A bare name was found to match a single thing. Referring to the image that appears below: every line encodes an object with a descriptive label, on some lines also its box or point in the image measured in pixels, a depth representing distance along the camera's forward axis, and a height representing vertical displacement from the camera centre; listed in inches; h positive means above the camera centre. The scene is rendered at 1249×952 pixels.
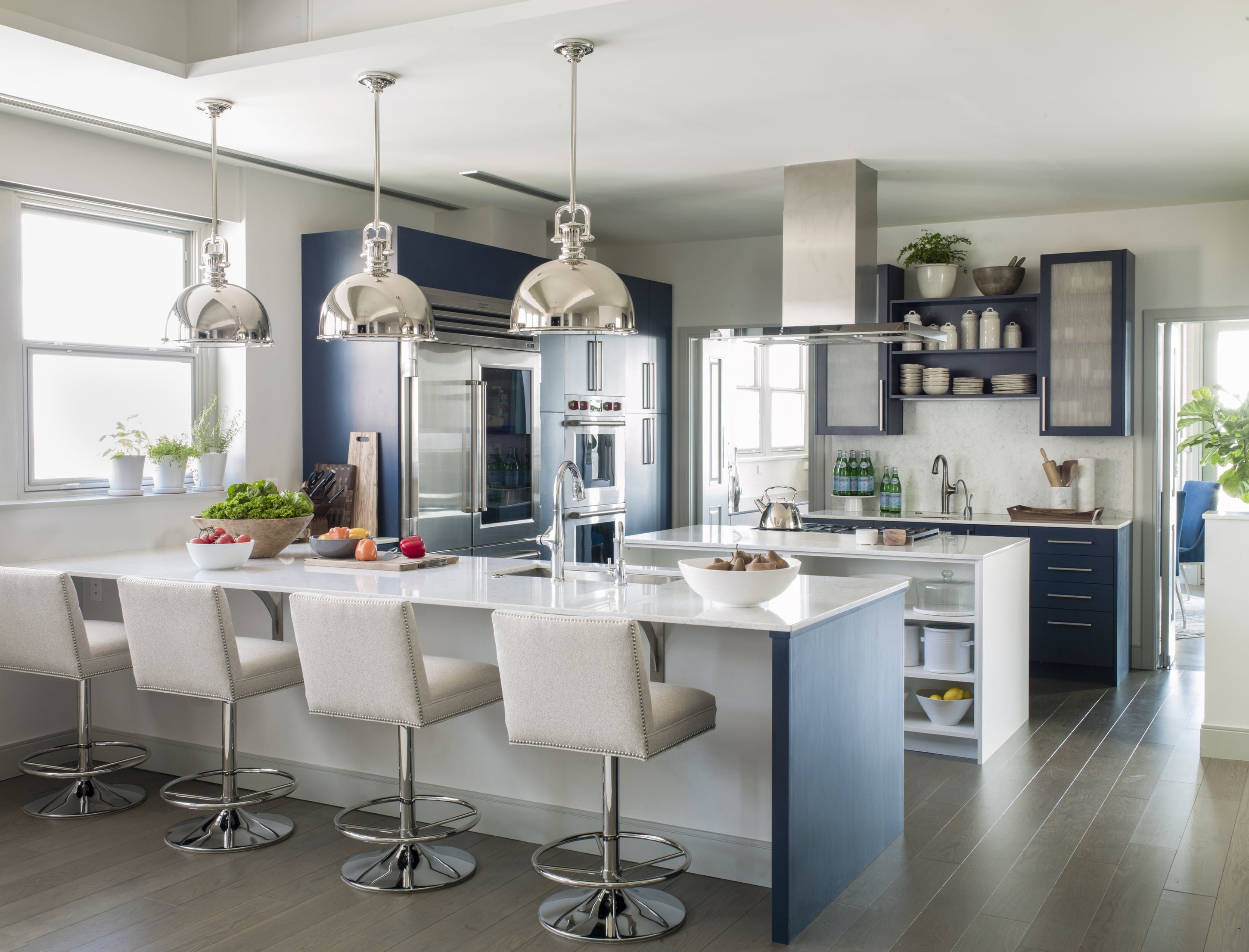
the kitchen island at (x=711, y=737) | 117.8 -34.2
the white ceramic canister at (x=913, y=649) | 187.9 -31.6
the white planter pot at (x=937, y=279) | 262.4 +41.7
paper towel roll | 255.3 -6.3
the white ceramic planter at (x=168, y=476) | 194.5 -2.8
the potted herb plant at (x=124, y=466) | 187.9 -0.9
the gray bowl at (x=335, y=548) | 173.5 -13.5
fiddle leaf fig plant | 180.2 +3.4
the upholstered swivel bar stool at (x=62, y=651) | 147.7 -25.5
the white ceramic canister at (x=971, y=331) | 260.2 +29.4
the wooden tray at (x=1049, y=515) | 246.4 -12.6
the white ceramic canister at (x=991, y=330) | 257.3 +29.3
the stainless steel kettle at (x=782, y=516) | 217.8 -11.1
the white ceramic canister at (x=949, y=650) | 182.9 -31.0
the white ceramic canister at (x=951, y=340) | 261.0 +27.5
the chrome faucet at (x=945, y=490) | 269.6 -7.6
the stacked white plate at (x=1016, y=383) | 255.9 +17.0
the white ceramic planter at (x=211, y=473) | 201.2 -2.3
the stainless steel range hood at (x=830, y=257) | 203.8 +37.0
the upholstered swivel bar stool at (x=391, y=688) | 123.0 -25.8
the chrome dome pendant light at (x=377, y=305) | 143.6 +19.8
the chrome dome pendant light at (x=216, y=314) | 154.8 +20.2
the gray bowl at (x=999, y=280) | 256.1 +40.6
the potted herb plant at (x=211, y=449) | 201.3 +2.0
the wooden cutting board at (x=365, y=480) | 208.2 -3.8
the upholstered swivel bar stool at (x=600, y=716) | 110.3 -26.1
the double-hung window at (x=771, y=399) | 362.9 +20.1
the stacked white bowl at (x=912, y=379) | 269.1 +19.0
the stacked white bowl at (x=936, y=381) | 264.5 +18.2
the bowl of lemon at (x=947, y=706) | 182.7 -40.1
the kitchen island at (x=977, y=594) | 180.4 -22.7
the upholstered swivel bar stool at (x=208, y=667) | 135.9 -25.7
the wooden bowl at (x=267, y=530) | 170.6 -10.8
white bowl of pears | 122.5 -13.0
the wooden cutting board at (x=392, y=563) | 160.7 -15.2
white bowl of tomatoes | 160.9 -13.0
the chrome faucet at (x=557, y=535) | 146.5 -10.0
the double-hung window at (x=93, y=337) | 183.0 +20.8
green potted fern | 261.6 +45.8
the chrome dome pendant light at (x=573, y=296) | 131.0 +19.1
